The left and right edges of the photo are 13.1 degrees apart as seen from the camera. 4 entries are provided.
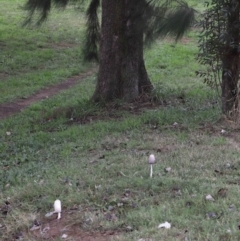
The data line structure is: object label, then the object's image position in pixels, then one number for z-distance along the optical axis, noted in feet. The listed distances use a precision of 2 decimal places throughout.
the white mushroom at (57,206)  27.03
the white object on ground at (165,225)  25.43
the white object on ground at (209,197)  28.33
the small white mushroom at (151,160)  30.46
